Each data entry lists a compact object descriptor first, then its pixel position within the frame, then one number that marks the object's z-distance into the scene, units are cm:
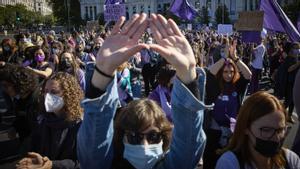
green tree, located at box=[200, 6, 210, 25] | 7495
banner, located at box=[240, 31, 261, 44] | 918
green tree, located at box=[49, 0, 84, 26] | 9025
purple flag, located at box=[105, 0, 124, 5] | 1432
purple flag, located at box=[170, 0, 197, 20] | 1520
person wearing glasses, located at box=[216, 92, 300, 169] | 230
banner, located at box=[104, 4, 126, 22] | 1321
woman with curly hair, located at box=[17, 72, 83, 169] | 282
